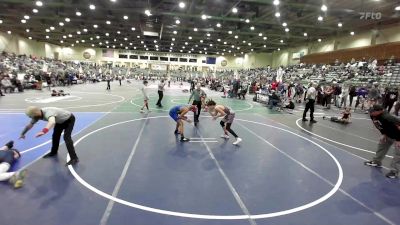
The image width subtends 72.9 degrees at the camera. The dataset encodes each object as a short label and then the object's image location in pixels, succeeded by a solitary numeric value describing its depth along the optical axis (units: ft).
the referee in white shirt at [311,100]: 42.93
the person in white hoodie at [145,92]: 45.39
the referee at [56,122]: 18.18
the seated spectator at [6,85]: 66.64
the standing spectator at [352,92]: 64.80
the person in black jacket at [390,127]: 19.79
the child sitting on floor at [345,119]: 44.28
